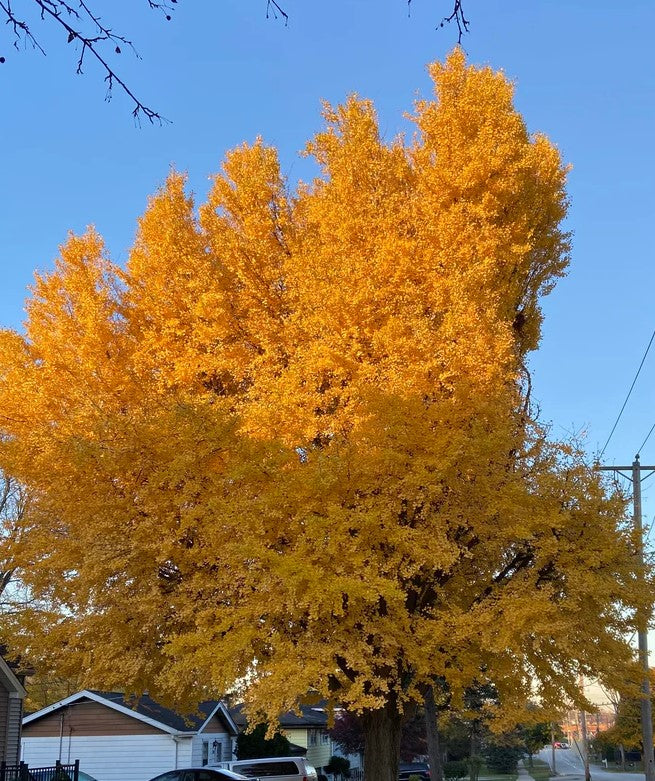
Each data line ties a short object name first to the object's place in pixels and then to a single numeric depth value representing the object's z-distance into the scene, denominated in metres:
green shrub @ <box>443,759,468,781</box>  38.38
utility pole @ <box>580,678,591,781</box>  43.02
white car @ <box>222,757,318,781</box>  21.58
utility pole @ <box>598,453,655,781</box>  13.87
